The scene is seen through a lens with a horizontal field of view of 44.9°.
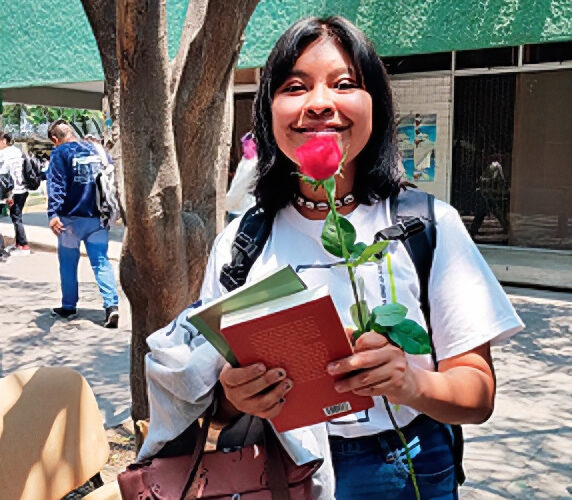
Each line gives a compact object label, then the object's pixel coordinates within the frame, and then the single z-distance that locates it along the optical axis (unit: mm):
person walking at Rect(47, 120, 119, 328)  6816
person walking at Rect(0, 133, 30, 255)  10867
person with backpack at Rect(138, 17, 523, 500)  1413
